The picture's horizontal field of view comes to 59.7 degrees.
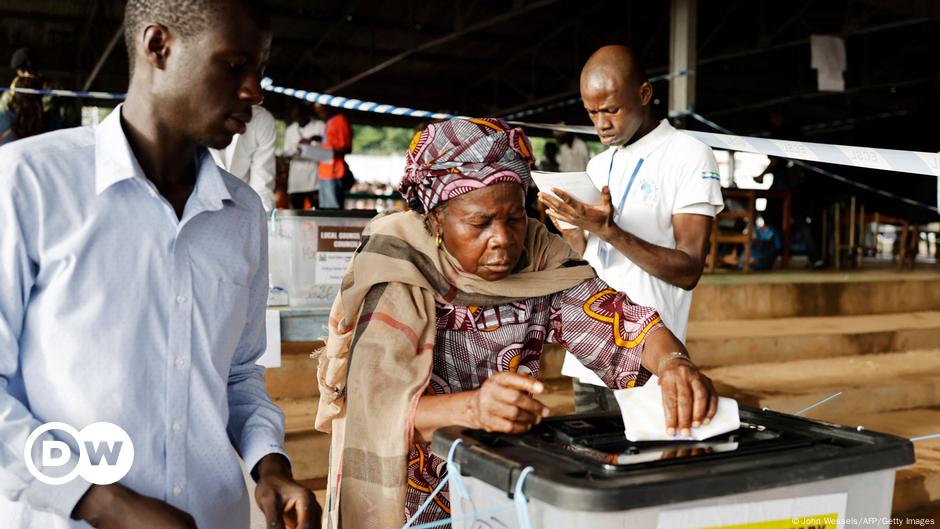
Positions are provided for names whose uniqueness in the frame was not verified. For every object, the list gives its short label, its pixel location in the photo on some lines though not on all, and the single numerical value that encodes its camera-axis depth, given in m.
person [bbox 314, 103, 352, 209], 7.12
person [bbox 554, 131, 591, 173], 9.69
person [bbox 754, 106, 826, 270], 8.23
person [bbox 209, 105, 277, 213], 4.58
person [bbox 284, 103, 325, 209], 7.43
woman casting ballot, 1.44
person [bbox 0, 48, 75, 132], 5.43
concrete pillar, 6.26
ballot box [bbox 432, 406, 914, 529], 0.97
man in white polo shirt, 2.27
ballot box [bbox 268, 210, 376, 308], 2.97
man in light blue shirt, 1.03
